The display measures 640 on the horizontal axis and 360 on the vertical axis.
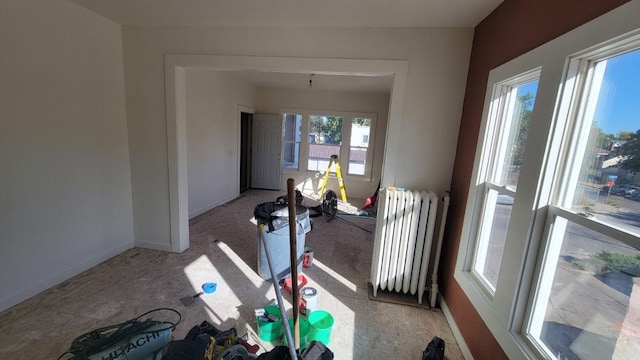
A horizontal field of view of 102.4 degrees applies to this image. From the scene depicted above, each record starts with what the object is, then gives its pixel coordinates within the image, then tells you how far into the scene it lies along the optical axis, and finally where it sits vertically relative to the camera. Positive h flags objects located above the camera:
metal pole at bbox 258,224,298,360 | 1.25 -0.95
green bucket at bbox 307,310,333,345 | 1.79 -1.34
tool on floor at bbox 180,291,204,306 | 2.24 -1.49
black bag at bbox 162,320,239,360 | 1.32 -1.19
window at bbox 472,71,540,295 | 1.61 -0.10
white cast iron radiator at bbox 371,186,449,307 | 2.22 -0.84
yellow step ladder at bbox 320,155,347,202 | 5.95 -0.82
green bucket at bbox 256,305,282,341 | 1.85 -1.38
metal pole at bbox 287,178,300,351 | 1.31 -0.59
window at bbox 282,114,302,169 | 6.60 +0.00
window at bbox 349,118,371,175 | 6.28 -0.08
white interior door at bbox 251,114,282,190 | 6.37 -0.42
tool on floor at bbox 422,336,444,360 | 1.68 -1.34
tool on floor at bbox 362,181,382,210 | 5.35 -1.23
